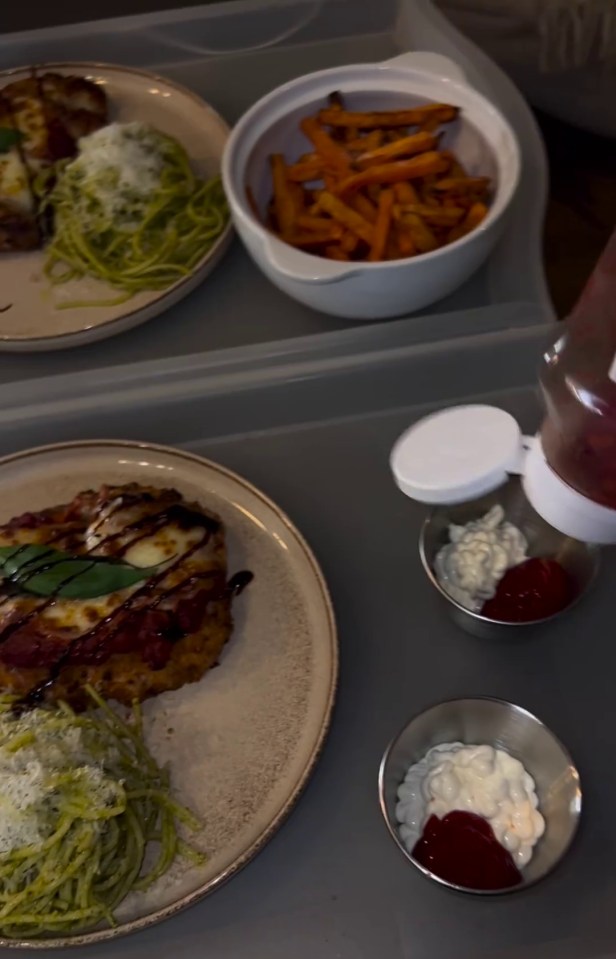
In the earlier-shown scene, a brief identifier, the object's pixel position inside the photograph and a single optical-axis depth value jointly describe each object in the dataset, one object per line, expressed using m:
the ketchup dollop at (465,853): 0.57
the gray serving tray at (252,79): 0.70
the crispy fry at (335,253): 0.68
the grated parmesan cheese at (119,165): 0.71
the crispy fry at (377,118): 0.69
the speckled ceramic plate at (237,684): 0.59
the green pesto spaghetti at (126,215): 0.71
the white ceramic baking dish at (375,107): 0.65
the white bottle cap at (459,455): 0.55
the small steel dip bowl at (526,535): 0.62
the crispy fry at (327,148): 0.69
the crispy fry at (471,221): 0.67
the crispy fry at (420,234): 0.67
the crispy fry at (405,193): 0.68
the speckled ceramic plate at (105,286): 0.69
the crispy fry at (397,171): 0.68
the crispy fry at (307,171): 0.70
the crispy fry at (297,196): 0.69
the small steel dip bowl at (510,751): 0.58
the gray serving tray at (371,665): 0.59
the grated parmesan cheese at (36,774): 0.57
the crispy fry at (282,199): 0.69
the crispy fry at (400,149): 0.69
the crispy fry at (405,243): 0.67
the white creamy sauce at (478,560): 0.62
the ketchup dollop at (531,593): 0.61
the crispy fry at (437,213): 0.67
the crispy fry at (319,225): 0.68
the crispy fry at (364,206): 0.68
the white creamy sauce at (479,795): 0.58
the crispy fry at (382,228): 0.67
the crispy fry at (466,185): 0.68
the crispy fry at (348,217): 0.68
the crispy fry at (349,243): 0.68
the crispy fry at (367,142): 0.70
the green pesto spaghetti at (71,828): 0.57
